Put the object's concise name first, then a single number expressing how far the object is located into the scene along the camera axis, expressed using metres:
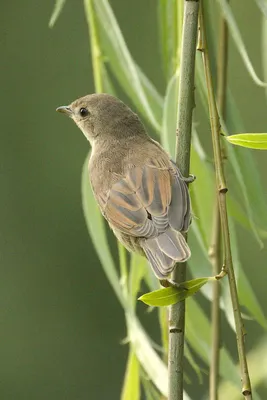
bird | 5.34
